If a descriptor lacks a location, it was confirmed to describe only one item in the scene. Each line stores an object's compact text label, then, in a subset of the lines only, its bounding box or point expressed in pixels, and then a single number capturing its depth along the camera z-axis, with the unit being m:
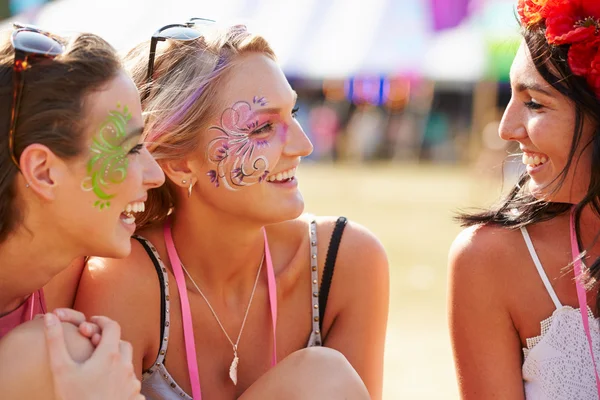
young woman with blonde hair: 2.92
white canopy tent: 16.22
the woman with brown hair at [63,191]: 2.11
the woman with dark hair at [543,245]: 2.74
